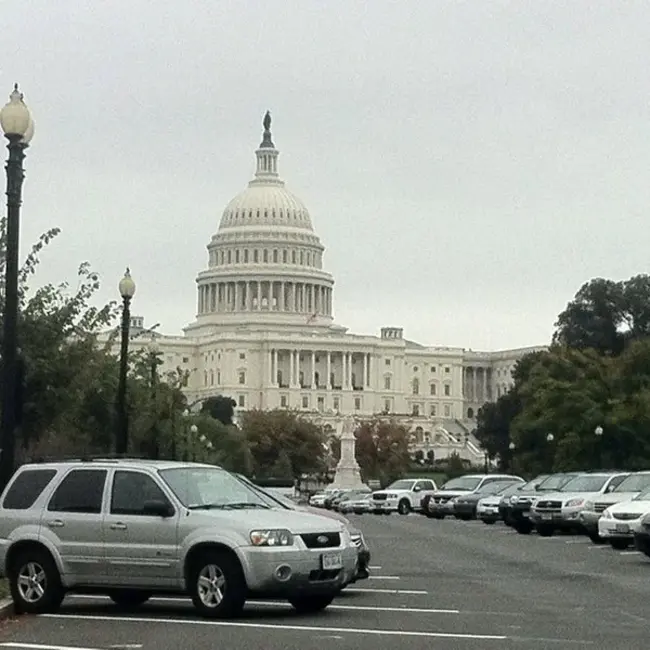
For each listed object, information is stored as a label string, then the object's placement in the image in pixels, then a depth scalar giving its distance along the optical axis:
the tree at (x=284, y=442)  149.62
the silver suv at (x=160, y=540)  17.19
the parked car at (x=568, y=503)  38.22
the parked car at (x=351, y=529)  19.64
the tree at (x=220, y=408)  171.32
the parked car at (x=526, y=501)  40.84
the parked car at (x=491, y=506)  47.34
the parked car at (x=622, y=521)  30.62
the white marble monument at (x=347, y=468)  137.11
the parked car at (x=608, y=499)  35.16
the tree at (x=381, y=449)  157.62
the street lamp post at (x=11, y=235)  21.06
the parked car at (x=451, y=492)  55.22
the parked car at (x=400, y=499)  67.69
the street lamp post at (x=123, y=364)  37.19
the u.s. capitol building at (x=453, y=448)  186.89
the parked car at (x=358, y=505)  71.56
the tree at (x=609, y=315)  126.25
